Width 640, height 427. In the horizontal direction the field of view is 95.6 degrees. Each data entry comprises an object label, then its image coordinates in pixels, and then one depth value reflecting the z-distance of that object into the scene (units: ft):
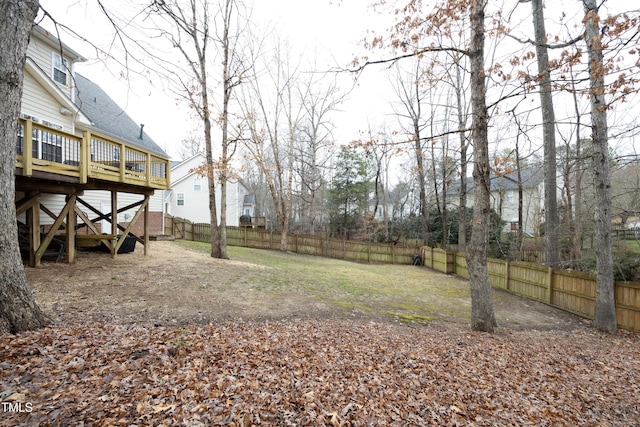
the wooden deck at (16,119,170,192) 19.47
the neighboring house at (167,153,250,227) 87.23
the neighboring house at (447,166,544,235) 91.14
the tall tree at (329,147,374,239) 88.69
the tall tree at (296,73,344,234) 68.95
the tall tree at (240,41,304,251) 54.08
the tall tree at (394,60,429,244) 64.57
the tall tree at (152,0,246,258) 36.14
